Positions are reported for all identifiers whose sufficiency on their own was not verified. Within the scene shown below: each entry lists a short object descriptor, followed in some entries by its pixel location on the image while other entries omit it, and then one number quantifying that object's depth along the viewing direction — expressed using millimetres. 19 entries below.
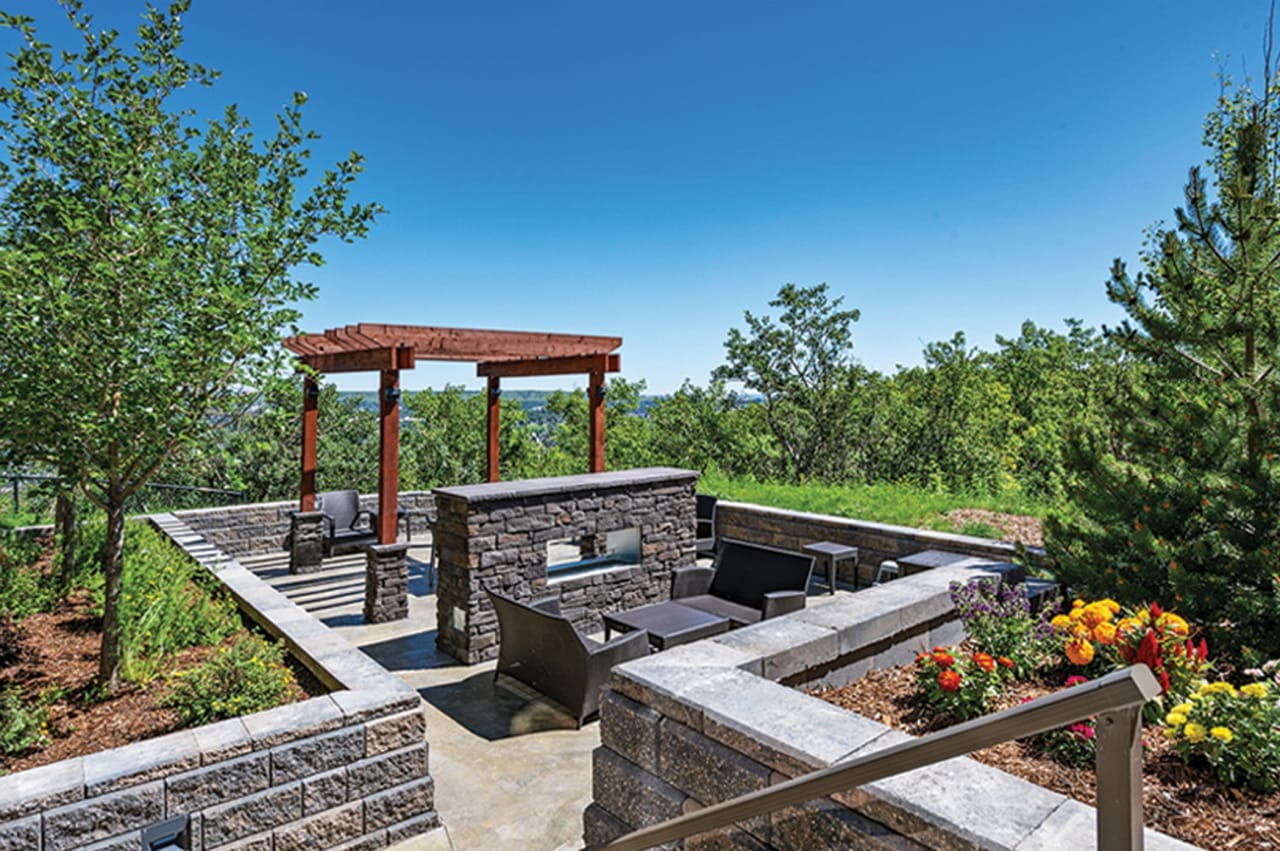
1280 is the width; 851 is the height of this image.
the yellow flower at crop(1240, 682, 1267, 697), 2005
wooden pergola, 6840
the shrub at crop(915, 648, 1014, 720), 2658
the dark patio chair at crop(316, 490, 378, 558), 8562
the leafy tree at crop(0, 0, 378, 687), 3225
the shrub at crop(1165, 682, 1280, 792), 1940
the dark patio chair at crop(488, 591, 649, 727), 4363
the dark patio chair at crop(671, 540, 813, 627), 5199
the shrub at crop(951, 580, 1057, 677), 3031
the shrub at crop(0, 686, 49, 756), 2943
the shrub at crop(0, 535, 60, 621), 4812
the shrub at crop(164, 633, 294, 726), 3199
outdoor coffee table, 4754
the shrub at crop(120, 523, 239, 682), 3869
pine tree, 3215
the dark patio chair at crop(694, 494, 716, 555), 8305
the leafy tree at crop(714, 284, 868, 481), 16250
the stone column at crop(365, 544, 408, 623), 6553
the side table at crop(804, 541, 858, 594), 7152
